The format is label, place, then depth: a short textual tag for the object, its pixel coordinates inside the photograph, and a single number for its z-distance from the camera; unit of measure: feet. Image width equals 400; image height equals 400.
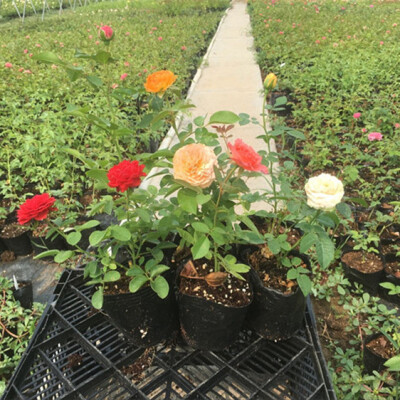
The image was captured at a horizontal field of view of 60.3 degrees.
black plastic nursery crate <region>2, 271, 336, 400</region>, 3.20
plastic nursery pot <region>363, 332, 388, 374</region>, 4.25
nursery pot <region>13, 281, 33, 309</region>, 5.36
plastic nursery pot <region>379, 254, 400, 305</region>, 5.74
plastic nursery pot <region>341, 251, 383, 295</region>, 5.82
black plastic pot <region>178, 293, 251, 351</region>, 3.36
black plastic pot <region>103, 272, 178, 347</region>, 3.43
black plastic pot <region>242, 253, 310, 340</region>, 3.47
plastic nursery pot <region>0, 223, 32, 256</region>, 7.07
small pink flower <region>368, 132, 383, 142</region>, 7.26
